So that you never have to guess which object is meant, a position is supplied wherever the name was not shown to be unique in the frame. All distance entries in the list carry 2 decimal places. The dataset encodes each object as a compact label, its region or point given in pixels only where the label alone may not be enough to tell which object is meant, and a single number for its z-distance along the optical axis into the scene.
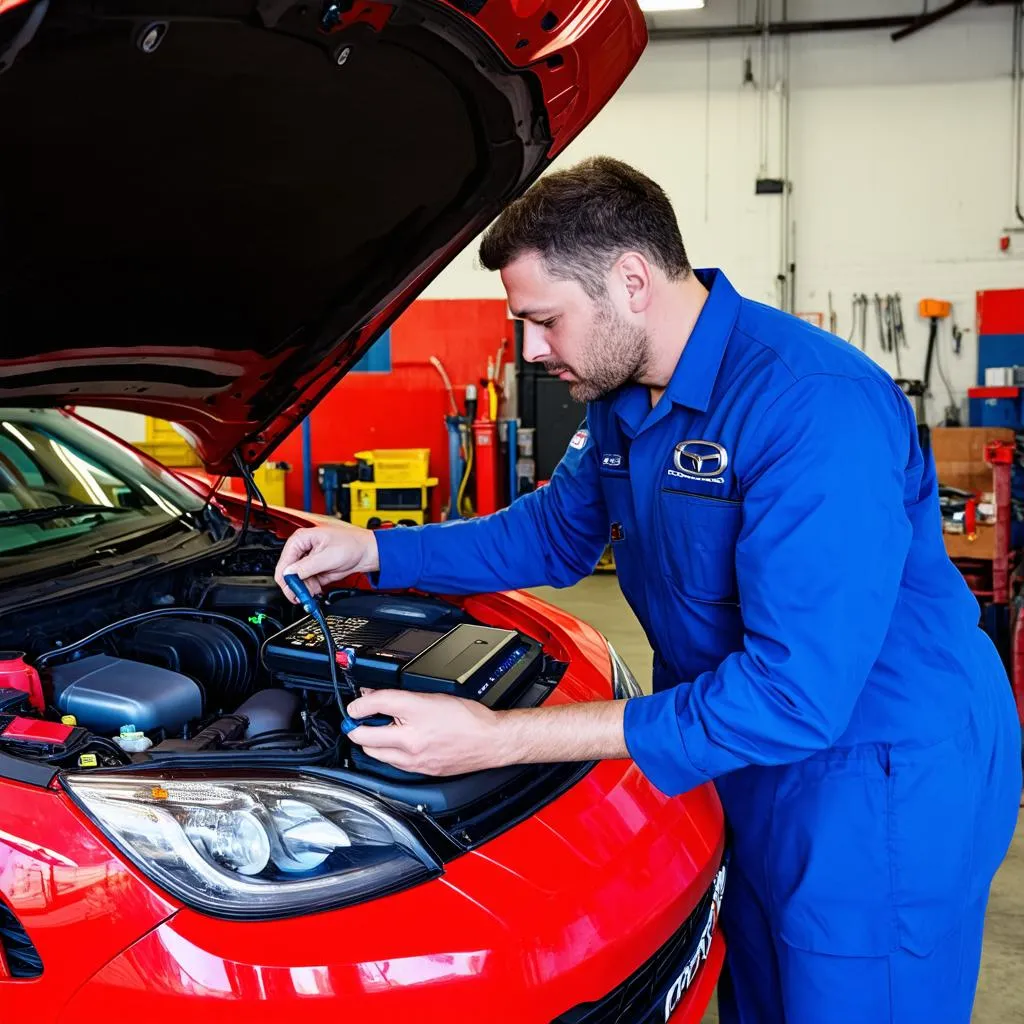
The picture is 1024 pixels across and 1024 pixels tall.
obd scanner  1.26
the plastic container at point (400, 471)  6.57
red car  0.97
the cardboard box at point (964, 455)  5.28
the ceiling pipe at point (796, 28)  6.99
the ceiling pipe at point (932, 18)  6.74
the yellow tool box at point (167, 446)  6.82
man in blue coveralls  1.06
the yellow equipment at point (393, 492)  6.56
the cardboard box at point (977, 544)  3.68
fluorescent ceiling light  6.15
